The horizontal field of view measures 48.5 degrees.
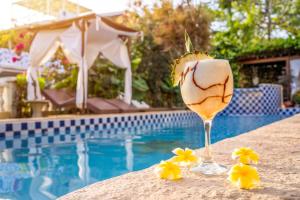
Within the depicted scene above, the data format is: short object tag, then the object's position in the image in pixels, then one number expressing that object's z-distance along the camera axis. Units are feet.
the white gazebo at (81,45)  25.53
